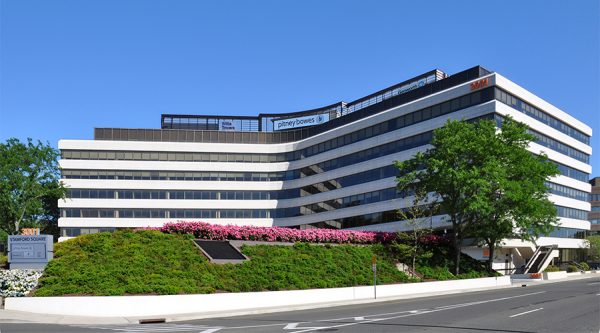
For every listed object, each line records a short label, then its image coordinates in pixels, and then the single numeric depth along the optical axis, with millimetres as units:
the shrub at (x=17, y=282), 23078
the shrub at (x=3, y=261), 28402
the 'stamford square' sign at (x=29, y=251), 25859
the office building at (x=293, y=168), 61625
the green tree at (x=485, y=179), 38219
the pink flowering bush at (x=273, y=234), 34812
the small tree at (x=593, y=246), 69500
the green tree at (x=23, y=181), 61031
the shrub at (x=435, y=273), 38625
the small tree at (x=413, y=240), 38344
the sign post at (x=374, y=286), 30267
